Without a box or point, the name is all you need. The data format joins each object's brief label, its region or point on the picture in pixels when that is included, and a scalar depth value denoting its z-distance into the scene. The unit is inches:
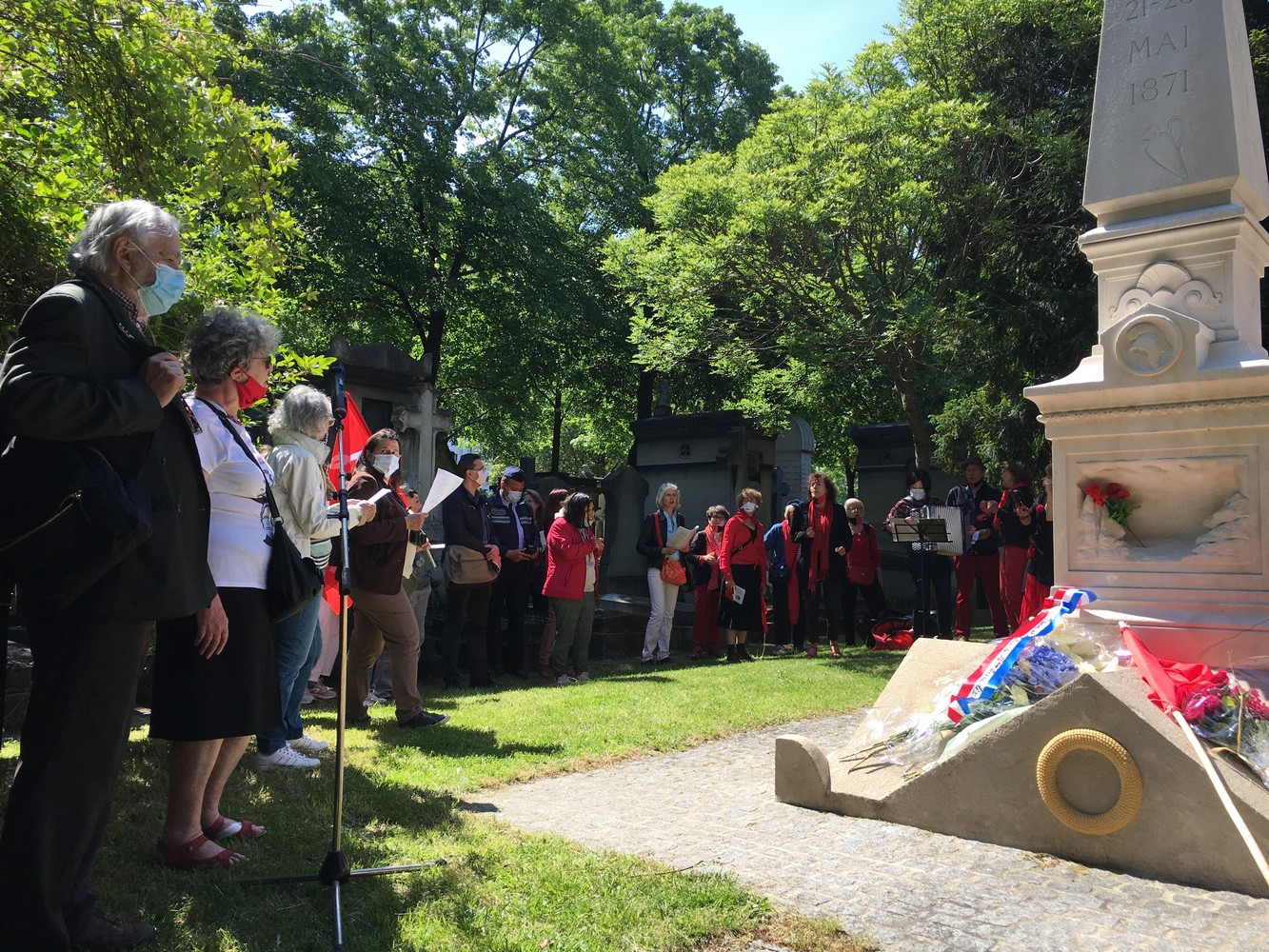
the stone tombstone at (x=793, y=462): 796.6
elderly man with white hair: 105.1
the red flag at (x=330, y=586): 255.1
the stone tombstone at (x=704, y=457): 784.3
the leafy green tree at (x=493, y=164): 863.7
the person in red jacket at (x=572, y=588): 407.8
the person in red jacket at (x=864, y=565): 511.2
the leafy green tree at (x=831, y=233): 605.0
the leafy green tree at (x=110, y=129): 177.6
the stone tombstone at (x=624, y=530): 712.4
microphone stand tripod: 132.1
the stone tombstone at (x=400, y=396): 523.2
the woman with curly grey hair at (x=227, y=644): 141.7
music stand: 472.7
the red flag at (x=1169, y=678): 179.3
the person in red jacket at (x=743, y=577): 471.2
